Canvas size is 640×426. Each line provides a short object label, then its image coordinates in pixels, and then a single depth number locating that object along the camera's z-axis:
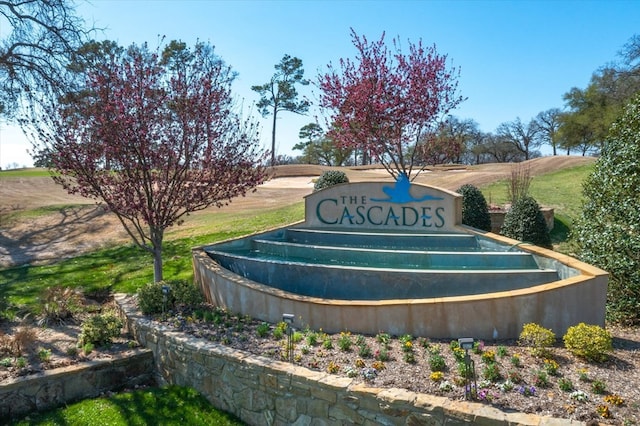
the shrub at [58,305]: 7.07
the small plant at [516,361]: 4.23
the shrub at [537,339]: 4.39
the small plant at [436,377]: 3.98
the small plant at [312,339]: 5.07
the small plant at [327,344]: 4.91
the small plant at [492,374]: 3.95
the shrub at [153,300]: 6.77
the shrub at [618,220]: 5.71
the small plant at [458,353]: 4.38
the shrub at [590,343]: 4.20
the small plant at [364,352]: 4.64
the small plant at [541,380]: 3.81
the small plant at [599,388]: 3.66
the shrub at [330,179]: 12.98
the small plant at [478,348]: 4.55
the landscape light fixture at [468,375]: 3.65
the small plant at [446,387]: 3.81
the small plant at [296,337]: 5.22
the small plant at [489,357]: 4.32
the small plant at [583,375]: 3.88
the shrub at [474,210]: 9.96
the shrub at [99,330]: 6.09
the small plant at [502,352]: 4.50
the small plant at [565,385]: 3.70
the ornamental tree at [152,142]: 6.70
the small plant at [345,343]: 4.83
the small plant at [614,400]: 3.45
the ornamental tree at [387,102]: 10.87
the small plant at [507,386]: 3.75
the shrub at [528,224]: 9.00
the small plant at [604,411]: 3.30
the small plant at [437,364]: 4.21
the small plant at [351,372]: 4.20
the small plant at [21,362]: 5.38
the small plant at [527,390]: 3.67
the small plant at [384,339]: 4.96
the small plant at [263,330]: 5.52
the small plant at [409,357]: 4.44
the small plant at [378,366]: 4.29
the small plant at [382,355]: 4.52
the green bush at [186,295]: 6.96
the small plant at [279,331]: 5.40
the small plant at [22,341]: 5.72
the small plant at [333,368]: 4.32
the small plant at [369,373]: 4.12
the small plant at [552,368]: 4.02
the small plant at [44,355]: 5.58
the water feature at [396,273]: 5.05
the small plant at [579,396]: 3.53
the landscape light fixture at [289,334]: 4.57
